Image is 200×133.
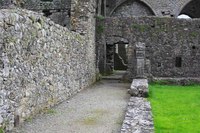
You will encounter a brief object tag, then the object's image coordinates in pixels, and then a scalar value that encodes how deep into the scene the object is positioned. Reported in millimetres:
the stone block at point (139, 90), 12828
